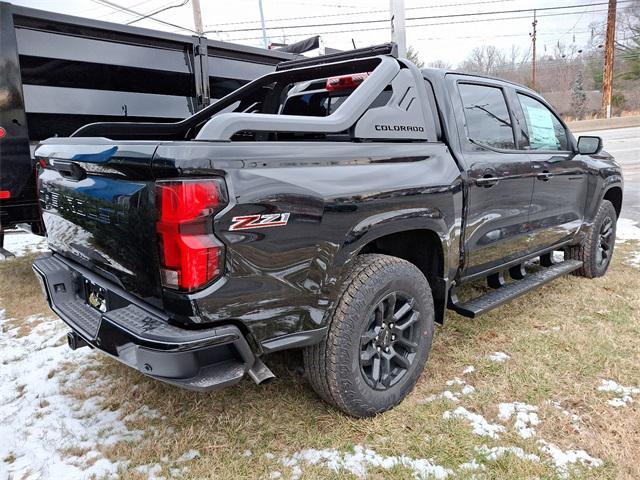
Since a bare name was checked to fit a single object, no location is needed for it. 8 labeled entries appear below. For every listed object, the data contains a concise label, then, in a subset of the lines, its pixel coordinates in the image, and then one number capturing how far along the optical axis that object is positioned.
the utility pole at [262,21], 22.58
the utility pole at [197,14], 19.25
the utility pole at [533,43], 38.12
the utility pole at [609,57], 26.08
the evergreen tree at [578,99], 40.03
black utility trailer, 4.59
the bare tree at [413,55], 42.75
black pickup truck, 1.95
